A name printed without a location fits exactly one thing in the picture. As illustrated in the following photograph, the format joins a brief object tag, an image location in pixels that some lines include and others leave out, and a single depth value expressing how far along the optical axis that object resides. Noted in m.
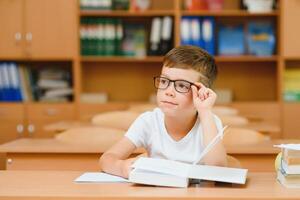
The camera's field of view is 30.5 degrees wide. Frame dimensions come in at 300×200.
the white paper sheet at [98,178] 1.72
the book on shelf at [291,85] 5.20
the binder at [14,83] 5.26
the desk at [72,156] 2.68
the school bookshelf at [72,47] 5.16
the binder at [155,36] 5.25
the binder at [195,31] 5.21
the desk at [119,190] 1.49
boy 1.81
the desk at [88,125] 3.56
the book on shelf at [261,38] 5.29
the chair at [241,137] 3.01
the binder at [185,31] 5.20
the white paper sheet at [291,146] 1.60
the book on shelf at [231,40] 5.32
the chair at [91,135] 3.10
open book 1.61
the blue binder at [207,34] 5.23
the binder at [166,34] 5.20
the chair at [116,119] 3.88
